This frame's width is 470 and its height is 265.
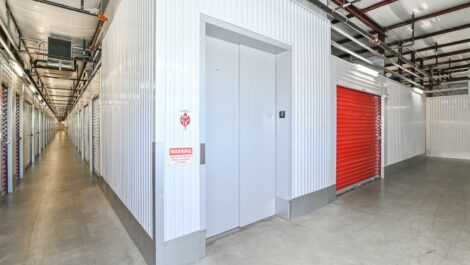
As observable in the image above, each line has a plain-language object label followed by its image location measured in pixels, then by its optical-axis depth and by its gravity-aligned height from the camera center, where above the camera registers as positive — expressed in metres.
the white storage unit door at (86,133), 8.33 -0.09
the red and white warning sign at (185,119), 2.39 +0.13
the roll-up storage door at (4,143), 4.81 -0.28
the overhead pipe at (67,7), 3.58 +2.07
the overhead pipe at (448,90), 9.45 +1.76
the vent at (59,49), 5.35 +1.99
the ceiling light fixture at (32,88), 8.17 +1.64
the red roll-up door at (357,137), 4.95 -0.16
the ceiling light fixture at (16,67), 5.10 +1.54
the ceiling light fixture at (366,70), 5.32 +1.53
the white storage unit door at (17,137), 6.14 -0.17
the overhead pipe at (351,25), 3.56 +2.00
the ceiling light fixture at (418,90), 8.47 +1.57
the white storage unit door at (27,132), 7.26 -0.04
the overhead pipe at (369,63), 4.68 +1.73
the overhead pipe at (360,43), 4.49 +1.95
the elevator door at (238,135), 3.04 -0.07
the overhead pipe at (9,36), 4.33 +1.94
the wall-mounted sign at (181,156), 2.34 -0.27
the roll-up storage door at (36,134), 9.91 -0.14
